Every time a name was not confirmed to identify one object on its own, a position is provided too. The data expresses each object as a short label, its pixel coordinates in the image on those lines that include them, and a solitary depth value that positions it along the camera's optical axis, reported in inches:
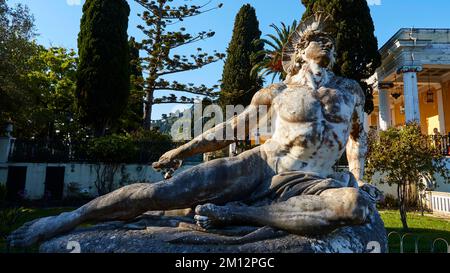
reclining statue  86.5
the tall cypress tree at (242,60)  922.1
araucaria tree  773.9
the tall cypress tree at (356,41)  600.1
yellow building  583.2
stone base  83.1
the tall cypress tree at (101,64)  639.1
